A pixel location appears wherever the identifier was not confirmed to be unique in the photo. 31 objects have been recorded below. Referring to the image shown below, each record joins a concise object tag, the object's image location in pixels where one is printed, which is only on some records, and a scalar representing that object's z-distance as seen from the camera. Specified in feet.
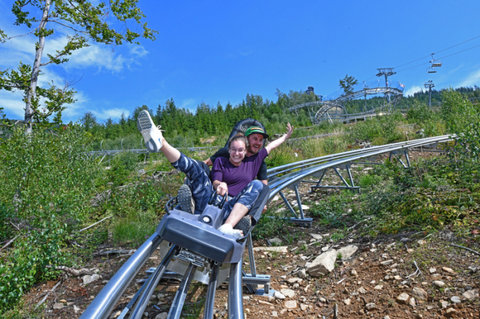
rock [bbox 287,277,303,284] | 11.11
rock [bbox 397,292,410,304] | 8.60
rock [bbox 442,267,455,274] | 9.40
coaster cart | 4.74
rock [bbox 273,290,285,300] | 10.12
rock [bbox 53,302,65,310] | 10.54
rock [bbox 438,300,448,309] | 8.15
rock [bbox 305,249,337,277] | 11.11
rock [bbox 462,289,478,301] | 8.20
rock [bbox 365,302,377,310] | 8.58
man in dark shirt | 11.94
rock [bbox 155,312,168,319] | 8.65
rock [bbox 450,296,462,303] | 8.22
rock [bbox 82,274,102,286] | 12.24
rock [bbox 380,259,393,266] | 10.62
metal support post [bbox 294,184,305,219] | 17.17
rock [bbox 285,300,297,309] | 9.52
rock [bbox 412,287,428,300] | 8.68
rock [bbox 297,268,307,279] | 11.33
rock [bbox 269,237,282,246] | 15.24
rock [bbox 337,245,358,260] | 12.09
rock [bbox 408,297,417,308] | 8.41
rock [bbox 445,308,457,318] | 7.82
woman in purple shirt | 7.73
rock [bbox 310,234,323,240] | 15.17
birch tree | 24.82
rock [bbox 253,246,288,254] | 14.05
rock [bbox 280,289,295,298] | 10.23
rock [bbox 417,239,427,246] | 11.16
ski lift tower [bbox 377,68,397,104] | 185.95
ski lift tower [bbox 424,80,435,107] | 168.30
